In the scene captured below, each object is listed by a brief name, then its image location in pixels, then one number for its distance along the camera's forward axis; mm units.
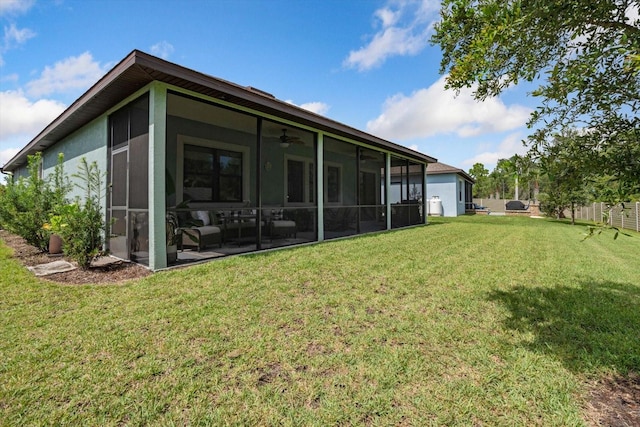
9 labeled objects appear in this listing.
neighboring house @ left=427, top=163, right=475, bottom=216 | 20359
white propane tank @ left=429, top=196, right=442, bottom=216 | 20500
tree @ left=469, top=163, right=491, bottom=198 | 52781
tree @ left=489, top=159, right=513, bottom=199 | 53188
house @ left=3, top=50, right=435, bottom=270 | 4621
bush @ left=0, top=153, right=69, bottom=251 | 6176
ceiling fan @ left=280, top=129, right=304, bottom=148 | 8109
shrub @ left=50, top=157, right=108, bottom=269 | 4586
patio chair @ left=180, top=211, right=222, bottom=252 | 6091
